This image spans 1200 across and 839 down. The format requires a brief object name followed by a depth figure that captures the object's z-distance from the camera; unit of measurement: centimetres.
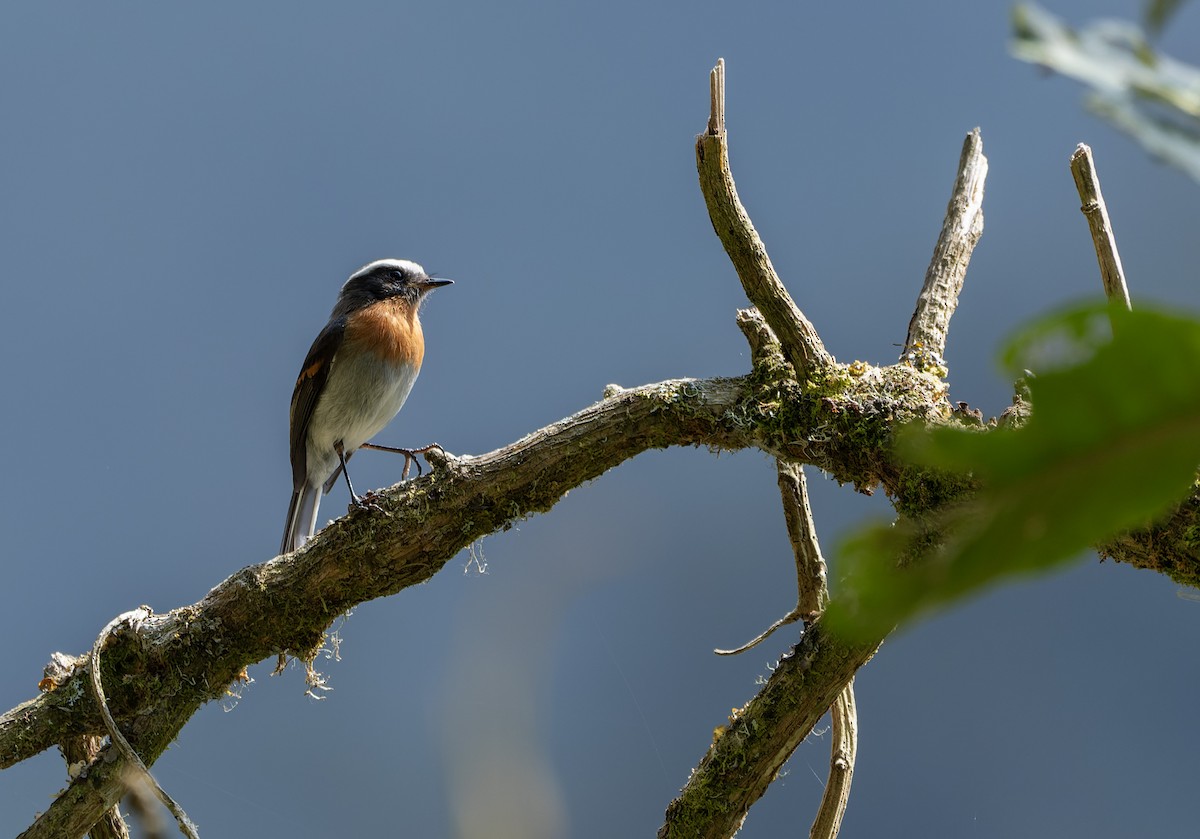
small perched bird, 679
